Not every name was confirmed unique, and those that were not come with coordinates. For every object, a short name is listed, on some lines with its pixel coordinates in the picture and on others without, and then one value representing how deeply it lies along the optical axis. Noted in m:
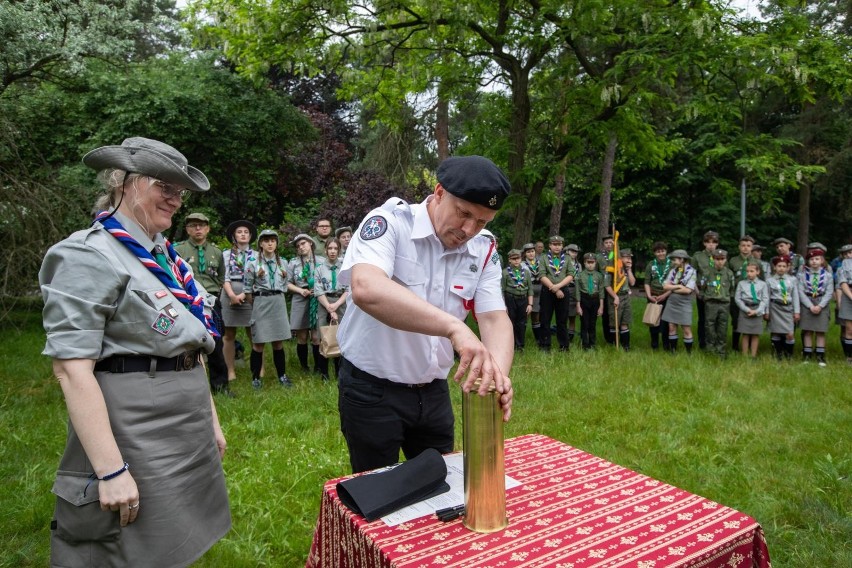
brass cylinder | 1.67
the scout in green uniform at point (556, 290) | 10.34
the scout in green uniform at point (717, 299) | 9.45
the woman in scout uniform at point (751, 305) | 9.39
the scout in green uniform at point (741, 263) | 9.91
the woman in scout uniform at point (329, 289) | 8.14
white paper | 1.79
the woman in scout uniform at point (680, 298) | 9.95
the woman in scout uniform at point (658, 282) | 10.38
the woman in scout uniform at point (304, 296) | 8.34
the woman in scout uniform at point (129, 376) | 1.78
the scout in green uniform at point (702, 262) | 9.98
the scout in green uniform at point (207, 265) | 6.84
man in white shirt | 2.05
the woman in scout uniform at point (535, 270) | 10.95
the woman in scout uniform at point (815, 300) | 9.23
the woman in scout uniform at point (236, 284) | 7.70
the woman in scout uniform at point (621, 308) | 10.42
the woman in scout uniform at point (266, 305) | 7.68
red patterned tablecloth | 1.57
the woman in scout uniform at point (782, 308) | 9.32
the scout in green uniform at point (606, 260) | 10.83
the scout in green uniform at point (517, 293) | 10.35
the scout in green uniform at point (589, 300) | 10.42
